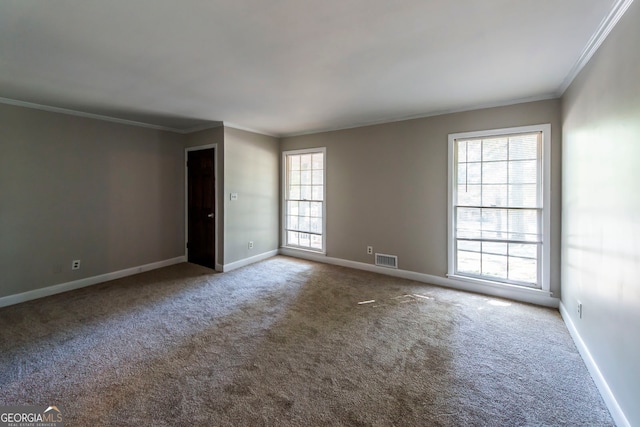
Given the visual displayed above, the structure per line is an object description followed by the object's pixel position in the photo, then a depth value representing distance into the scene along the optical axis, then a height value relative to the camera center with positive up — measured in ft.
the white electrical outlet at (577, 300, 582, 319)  8.09 -2.92
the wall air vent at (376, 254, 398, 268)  14.49 -2.65
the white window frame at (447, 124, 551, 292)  10.62 +0.84
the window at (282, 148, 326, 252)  17.31 +0.76
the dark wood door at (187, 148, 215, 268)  15.64 +0.21
